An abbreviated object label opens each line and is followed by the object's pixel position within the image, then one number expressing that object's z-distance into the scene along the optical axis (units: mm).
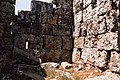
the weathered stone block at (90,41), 3536
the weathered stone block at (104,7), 3193
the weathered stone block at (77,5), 4094
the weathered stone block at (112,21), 3079
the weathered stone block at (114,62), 2928
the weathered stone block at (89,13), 3577
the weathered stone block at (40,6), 4086
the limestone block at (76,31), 4075
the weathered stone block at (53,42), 4150
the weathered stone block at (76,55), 4024
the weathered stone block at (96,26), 3287
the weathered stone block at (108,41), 3013
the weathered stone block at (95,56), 3229
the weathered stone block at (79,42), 3936
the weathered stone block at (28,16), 4045
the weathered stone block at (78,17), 4043
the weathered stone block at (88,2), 3696
